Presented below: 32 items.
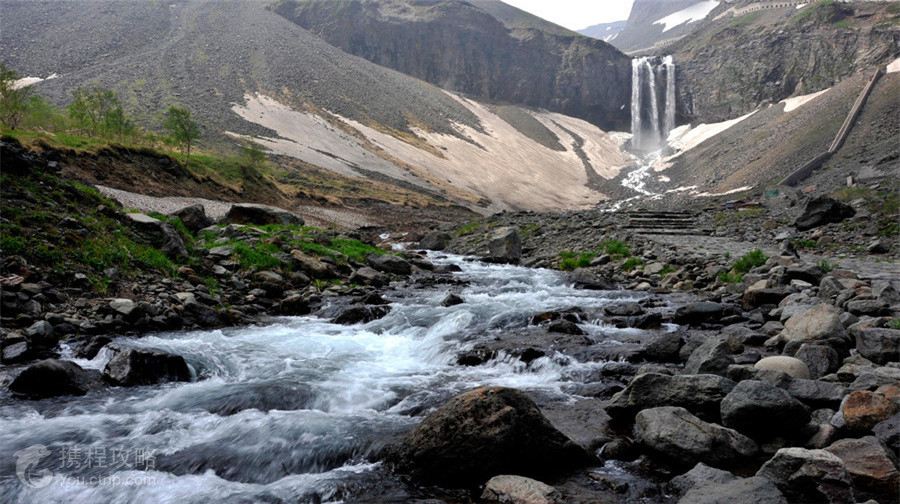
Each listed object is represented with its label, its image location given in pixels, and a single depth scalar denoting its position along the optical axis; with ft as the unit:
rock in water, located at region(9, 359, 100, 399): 22.21
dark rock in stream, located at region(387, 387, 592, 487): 15.78
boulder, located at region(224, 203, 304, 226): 83.20
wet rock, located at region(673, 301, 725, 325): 35.13
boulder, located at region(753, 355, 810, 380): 20.10
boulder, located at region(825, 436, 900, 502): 12.57
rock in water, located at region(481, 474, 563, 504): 13.89
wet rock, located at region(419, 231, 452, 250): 96.20
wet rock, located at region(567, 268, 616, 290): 52.54
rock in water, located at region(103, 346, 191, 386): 24.12
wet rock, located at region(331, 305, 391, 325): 38.27
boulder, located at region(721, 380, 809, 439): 16.10
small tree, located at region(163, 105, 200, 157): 129.29
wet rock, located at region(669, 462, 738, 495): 13.79
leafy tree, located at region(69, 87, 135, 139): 123.13
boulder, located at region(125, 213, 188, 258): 42.11
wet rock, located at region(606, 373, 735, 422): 18.07
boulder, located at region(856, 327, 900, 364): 20.18
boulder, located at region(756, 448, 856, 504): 12.59
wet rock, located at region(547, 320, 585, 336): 33.58
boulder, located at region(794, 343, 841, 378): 20.44
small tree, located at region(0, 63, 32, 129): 103.09
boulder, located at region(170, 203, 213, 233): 61.52
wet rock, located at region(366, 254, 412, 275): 60.85
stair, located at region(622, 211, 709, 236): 85.35
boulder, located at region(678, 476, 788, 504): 11.94
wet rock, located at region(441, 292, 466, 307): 44.42
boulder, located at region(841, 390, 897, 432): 14.79
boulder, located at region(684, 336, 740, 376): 21.67
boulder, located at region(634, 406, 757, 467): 15.51
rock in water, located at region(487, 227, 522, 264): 76.48
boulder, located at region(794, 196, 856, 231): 65.41
